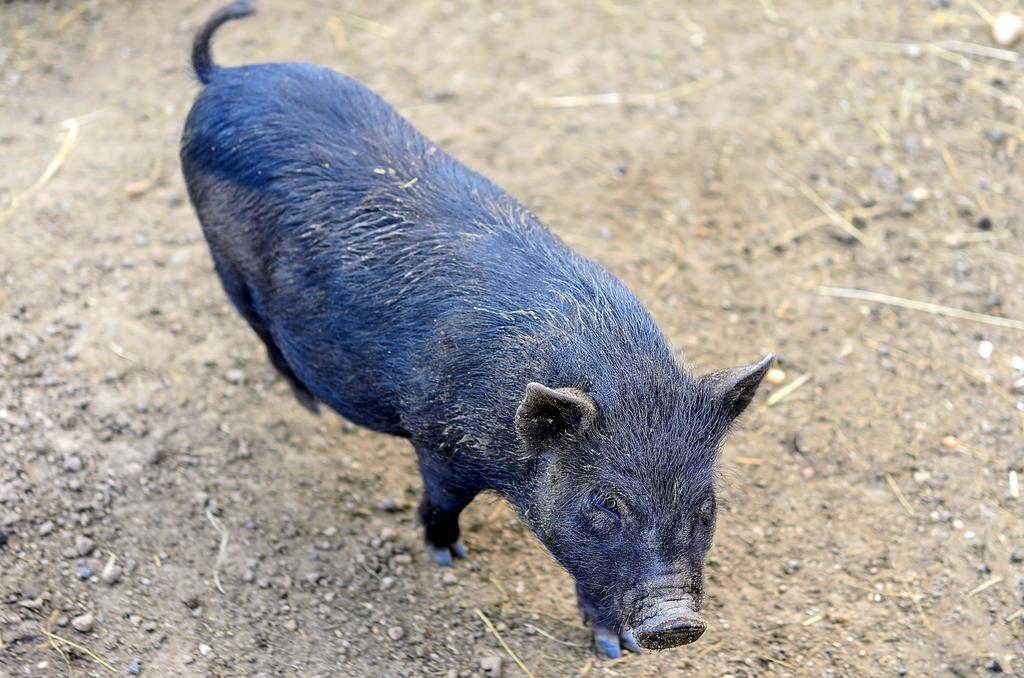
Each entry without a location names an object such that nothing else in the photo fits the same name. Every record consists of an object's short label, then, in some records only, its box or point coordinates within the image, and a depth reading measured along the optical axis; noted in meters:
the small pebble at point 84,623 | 3.83
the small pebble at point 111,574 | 4.05
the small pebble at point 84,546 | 4.09
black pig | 3.25
